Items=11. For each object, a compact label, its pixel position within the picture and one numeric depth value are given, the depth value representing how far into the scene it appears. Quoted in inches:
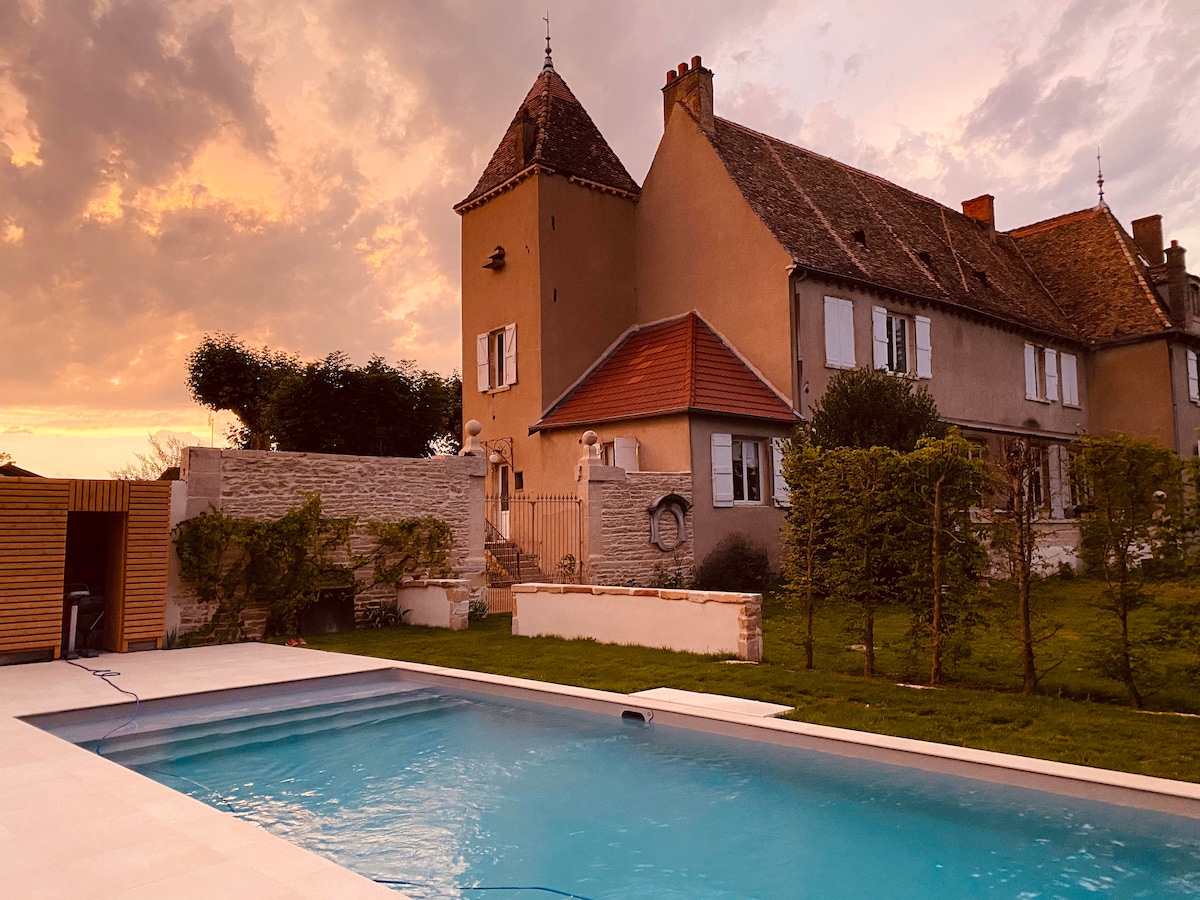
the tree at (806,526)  378.9
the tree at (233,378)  1526.8
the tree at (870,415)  628.4
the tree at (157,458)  1374.3
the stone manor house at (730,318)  752.3
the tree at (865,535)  356.8
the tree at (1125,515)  292.8
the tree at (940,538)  338.0
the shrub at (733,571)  705.6
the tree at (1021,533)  317.7
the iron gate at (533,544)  676.7
